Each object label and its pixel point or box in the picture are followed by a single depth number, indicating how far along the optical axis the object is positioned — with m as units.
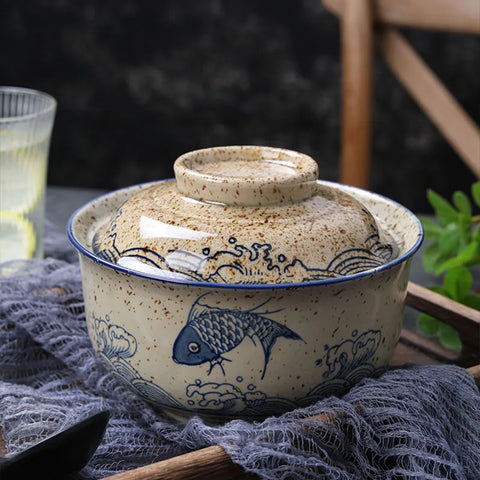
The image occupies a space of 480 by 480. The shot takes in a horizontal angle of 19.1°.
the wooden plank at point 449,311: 0.72
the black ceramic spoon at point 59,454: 0.58
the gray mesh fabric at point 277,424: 0.61
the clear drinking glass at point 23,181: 0.79
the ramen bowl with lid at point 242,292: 0.62
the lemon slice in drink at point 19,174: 0.79
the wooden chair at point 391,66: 1.04
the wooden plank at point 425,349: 0.74
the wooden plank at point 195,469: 0.58
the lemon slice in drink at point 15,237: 0.81
